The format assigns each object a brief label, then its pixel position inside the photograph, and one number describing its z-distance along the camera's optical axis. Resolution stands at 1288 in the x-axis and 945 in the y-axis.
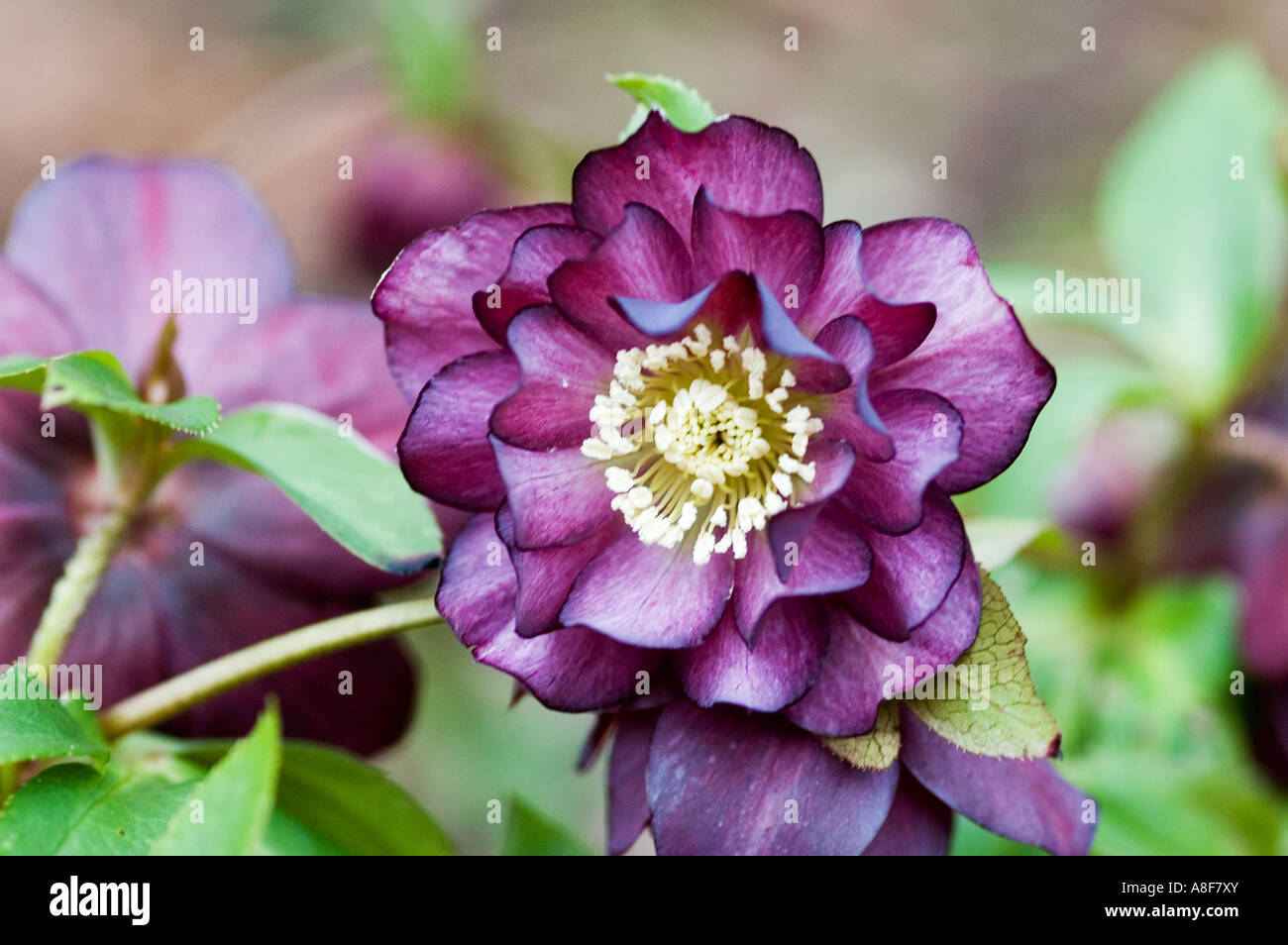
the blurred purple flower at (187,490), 0.40
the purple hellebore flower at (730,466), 0.36
